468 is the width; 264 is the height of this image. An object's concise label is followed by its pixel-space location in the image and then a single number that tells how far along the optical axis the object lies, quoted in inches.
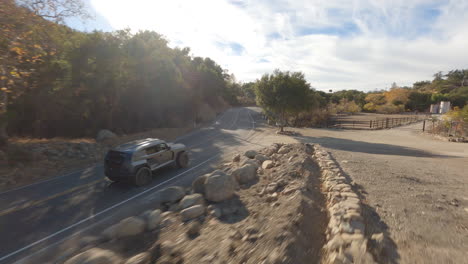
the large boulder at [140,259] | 128.7
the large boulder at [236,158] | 425.3
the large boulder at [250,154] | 418.0
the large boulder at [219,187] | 229.5
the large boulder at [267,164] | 334.6
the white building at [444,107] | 1727.6
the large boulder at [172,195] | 259.0
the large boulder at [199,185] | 258.1
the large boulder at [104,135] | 674.5
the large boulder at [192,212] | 198.2
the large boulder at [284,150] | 420.7
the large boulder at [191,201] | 220.7
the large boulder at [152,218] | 187.0
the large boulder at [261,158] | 381.5
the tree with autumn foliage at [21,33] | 271.1
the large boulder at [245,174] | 286.0
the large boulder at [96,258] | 129.5
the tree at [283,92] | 900.0
